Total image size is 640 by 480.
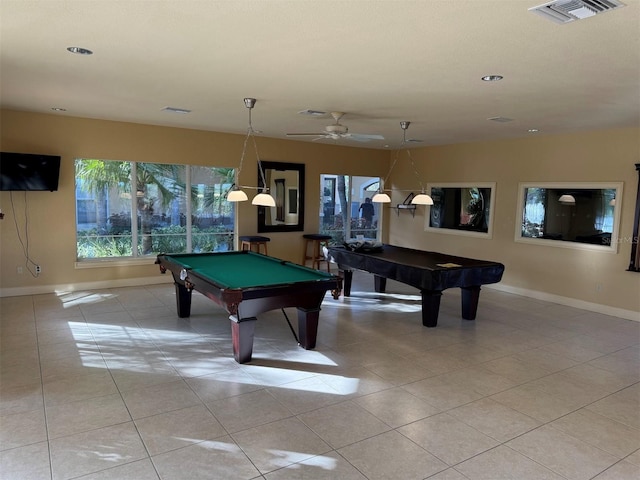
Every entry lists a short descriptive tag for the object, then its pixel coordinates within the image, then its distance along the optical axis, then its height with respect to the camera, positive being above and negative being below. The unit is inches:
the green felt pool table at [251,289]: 155.6 -32.5
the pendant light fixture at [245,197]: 195.0 +2.6
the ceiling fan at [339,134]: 205.3 +33.9
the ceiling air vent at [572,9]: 91.0 +43.0
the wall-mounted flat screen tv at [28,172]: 231.5 +14.6
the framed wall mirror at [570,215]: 245.0 -4.8
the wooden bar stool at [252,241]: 302.7 -27.6
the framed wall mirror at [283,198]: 326.0 +3.5
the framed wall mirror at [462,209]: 311.0 -2.9
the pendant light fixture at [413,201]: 243.2 +4.2
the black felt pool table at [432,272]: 204.4 -33.6
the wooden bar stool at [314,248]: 337.4 -35.7
